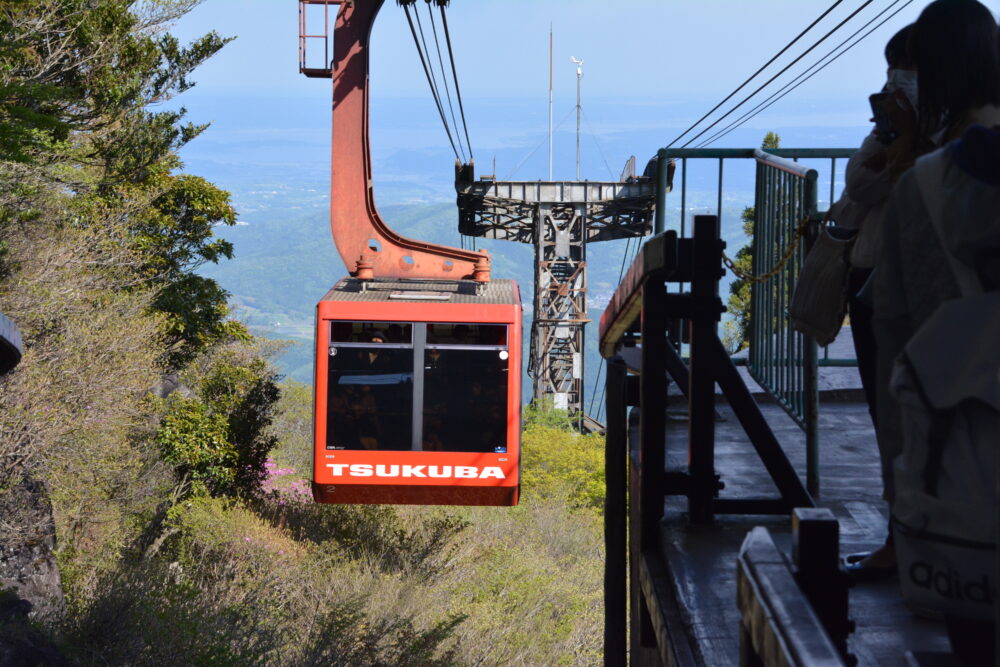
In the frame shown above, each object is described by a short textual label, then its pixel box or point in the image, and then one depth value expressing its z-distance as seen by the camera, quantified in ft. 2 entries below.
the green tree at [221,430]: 70.74
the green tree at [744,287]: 108.58
